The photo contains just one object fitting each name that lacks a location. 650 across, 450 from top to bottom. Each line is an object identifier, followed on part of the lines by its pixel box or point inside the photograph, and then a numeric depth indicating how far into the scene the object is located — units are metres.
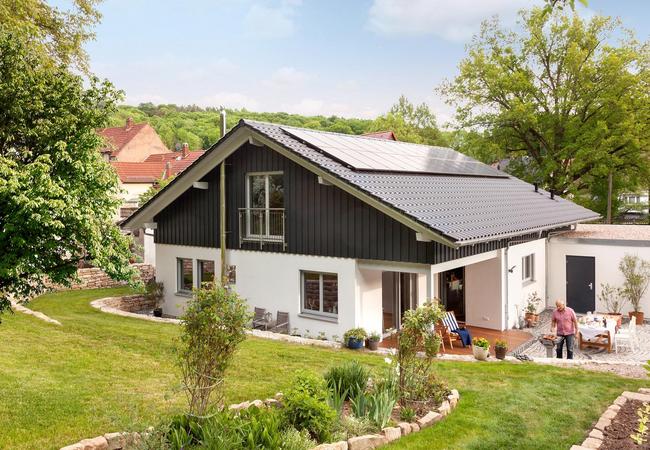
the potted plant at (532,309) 17.48
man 12.86
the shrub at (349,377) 7.78
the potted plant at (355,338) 13.52
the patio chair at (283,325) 15.89
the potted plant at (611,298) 18.95
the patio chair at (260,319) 16.17
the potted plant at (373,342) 13.68
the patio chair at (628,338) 14.33
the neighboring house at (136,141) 58.02
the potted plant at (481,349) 12.45
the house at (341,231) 13.77
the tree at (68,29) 17.08
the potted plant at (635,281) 18.44
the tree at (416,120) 69.94
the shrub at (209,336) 6.07
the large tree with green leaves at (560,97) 33.19
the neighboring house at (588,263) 19.20
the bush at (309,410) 6.41
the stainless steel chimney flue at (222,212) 16.94
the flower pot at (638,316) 18.39
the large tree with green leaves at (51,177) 6.27
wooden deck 14.19
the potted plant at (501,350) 12.71
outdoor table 14.25
